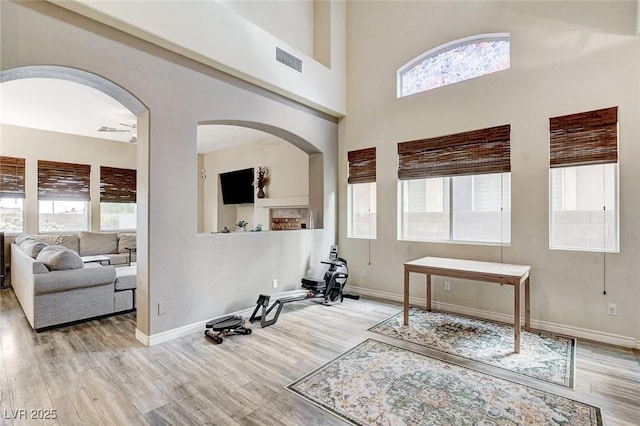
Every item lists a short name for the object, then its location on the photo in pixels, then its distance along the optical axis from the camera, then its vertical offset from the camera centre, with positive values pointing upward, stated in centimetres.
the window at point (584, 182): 326 +36
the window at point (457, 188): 395 +38
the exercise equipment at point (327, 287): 455 -111
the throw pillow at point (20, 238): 539 -45
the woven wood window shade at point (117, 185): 766 +73
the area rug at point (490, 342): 274 -135
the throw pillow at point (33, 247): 420 -48
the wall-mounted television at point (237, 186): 823 +77
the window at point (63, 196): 680 +39
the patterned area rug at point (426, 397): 206 -135
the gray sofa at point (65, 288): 357 -93
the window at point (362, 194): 518 +35
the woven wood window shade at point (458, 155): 391 +82
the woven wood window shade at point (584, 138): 322 +83
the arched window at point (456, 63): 404 +215
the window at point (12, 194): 627 +40
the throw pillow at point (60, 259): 368 -55
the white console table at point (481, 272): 302 -62
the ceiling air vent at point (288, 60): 429 +221
